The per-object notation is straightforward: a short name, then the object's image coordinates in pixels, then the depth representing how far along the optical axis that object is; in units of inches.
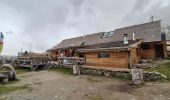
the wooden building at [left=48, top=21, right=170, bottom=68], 346.0
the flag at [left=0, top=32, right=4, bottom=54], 462.2
